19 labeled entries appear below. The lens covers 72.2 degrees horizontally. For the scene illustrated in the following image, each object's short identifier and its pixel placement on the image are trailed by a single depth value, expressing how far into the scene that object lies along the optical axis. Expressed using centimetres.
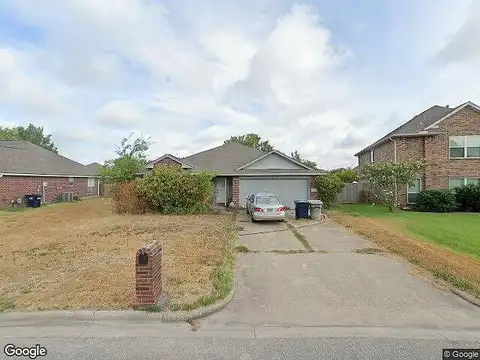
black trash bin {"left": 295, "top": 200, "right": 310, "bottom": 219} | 1667
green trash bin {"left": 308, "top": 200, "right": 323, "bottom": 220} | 1626
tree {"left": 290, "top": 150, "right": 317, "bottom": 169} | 5541
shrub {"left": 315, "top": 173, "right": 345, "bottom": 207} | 2070
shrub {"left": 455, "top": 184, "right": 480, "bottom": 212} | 1983
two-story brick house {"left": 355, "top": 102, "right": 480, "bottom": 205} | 2105
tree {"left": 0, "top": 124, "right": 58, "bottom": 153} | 6025
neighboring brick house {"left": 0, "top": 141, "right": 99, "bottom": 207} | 2526
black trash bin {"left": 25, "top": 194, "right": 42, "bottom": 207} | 2559
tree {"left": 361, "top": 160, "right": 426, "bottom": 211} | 1898
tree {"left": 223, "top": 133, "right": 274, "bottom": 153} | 5606
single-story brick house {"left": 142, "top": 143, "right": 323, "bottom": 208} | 2119
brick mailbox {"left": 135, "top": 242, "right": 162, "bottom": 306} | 505
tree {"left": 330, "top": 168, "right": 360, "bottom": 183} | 3124
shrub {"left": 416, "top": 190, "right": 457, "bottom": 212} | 1986
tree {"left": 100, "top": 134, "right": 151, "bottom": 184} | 2133
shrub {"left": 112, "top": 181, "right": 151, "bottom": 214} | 1878
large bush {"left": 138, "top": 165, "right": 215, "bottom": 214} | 1834
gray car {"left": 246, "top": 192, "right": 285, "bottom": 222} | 1526
